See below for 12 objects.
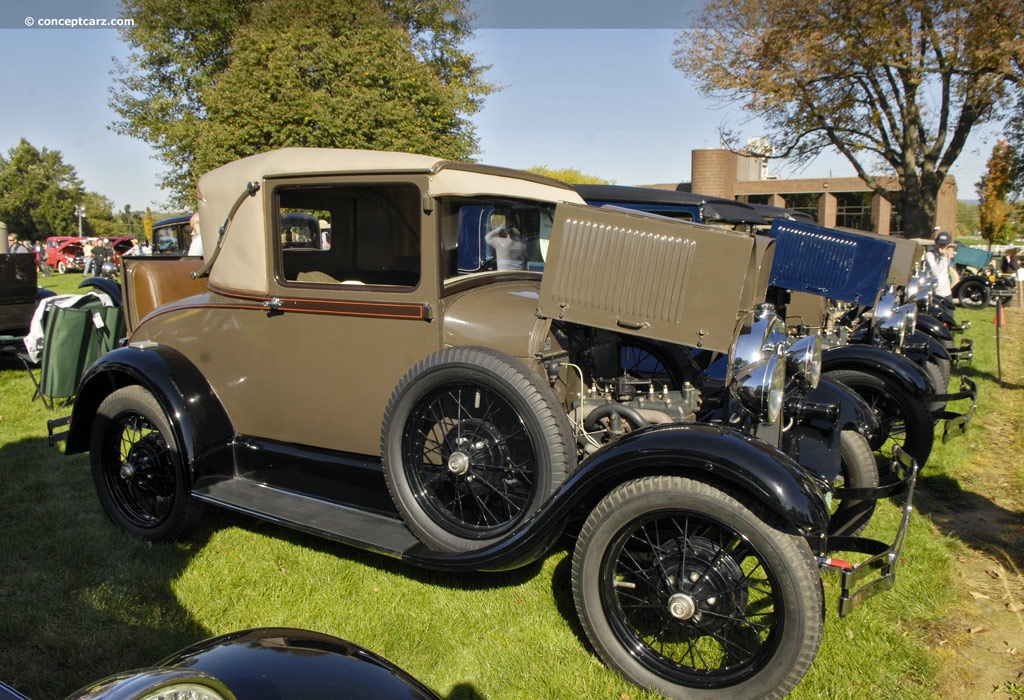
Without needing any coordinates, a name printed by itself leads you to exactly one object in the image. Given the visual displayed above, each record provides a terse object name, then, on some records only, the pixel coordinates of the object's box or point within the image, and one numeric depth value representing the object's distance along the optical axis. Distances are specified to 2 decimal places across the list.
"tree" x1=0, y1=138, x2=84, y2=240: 49.53
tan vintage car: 2.41
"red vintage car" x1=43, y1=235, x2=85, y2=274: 29.70
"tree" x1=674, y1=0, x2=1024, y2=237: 13.70
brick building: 30.33
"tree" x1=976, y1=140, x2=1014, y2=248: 19.91
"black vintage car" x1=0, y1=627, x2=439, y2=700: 1.48
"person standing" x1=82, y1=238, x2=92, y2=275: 24.39
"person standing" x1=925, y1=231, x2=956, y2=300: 11.16
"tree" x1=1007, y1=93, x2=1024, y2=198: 16.52
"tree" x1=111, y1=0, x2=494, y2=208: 16.47
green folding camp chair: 6.60
